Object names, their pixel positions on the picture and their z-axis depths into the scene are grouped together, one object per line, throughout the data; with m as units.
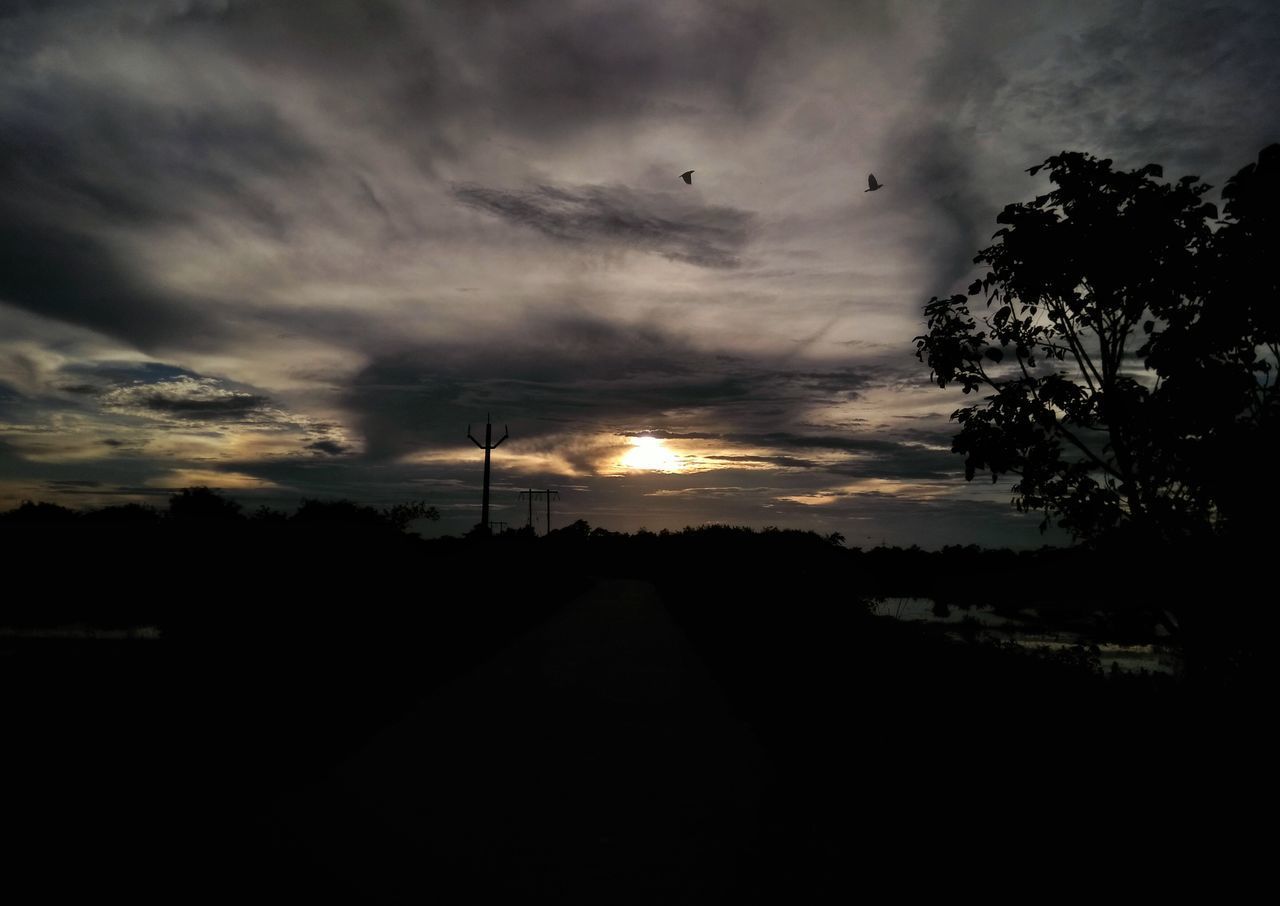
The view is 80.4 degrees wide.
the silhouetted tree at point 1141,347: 8.65
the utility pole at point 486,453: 44.31
